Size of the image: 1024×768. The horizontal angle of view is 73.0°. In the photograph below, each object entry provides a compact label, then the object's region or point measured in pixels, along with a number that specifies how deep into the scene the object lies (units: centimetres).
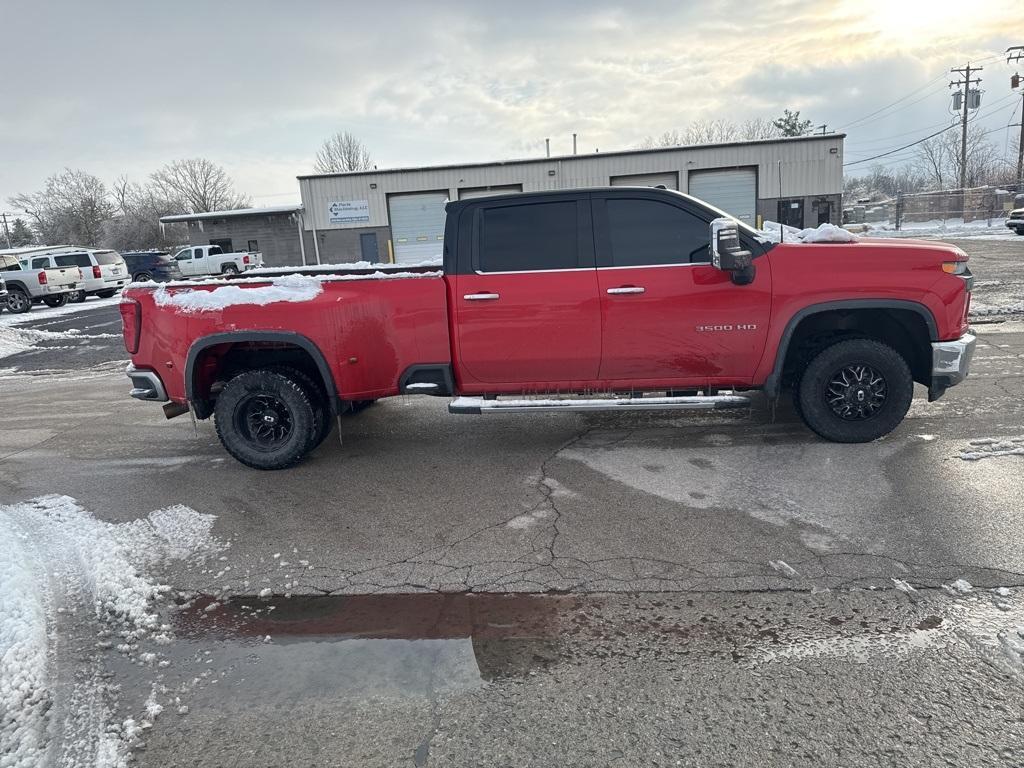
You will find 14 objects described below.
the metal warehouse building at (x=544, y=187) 2934
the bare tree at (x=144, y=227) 6588
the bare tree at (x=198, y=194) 8219
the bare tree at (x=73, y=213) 7550
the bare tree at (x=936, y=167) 7998
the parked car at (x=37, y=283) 2341
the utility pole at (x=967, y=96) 5697
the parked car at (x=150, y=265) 3575
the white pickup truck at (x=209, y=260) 3391
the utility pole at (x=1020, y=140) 4439
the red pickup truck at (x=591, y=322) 513
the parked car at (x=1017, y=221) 2959
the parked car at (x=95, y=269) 2541
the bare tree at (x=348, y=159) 7594
